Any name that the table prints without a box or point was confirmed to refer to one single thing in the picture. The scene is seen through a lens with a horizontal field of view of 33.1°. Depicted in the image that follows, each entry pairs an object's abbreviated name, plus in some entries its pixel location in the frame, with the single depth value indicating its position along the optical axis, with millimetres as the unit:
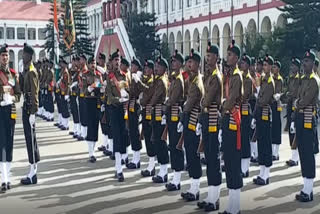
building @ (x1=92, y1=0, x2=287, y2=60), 32000
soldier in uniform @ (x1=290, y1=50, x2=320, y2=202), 8047
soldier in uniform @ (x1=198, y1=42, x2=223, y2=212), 7336
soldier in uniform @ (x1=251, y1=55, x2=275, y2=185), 9391
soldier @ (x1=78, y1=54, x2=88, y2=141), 12837
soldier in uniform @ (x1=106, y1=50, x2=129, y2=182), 9570
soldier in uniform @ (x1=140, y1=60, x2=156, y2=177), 9844
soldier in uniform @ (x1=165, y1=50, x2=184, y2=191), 8537
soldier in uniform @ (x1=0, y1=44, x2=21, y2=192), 8734
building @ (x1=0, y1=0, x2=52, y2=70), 74750
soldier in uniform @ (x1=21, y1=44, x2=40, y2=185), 8680
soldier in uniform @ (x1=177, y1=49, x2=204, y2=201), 7855
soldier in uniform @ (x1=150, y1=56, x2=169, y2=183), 9195
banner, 29566
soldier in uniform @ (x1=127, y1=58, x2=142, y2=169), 10078
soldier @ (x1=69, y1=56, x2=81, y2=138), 14977
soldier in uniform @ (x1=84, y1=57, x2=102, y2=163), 11602
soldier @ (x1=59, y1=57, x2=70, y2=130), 16594
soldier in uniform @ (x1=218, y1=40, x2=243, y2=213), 7184
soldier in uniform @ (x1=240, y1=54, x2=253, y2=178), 9422
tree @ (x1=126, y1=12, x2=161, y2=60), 39875
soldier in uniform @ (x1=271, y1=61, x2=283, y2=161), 11203
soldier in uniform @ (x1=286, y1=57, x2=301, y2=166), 10867
